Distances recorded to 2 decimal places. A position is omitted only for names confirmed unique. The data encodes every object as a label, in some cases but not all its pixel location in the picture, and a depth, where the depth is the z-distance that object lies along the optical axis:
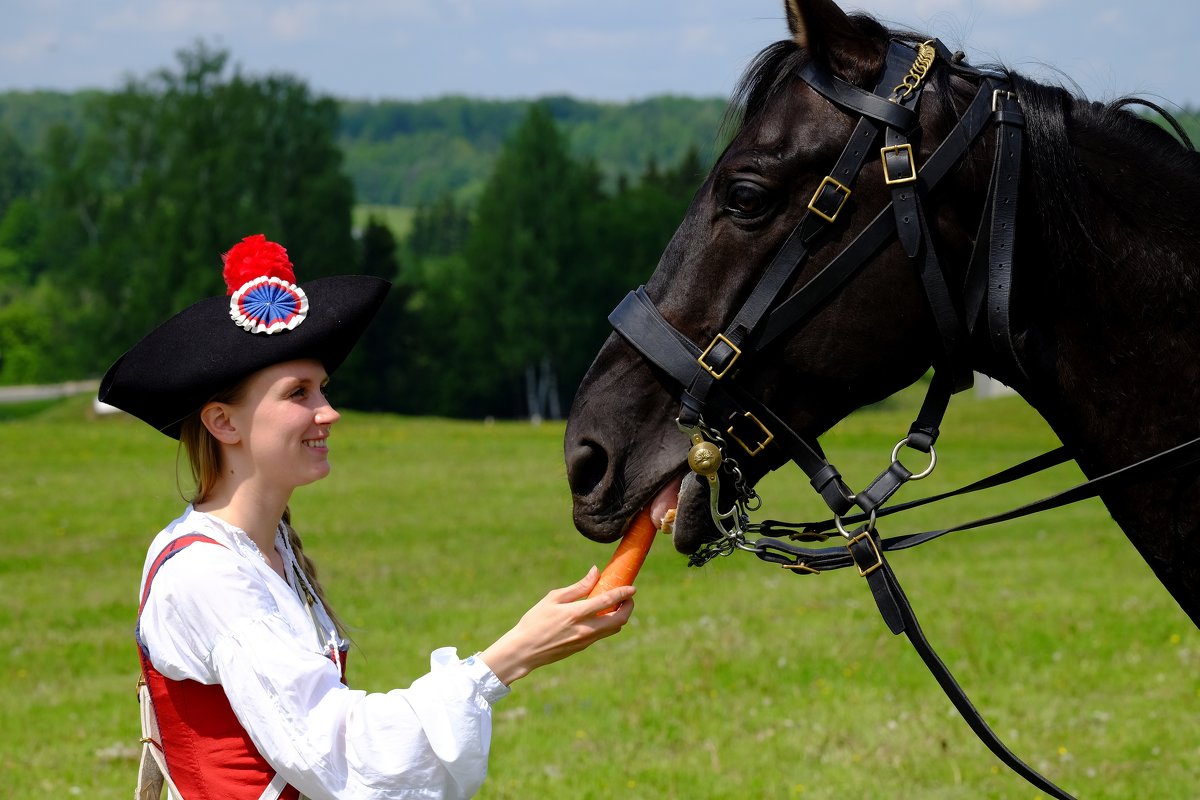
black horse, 2.96
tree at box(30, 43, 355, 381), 55.41
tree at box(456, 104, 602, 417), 62.31
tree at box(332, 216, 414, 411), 62.09
